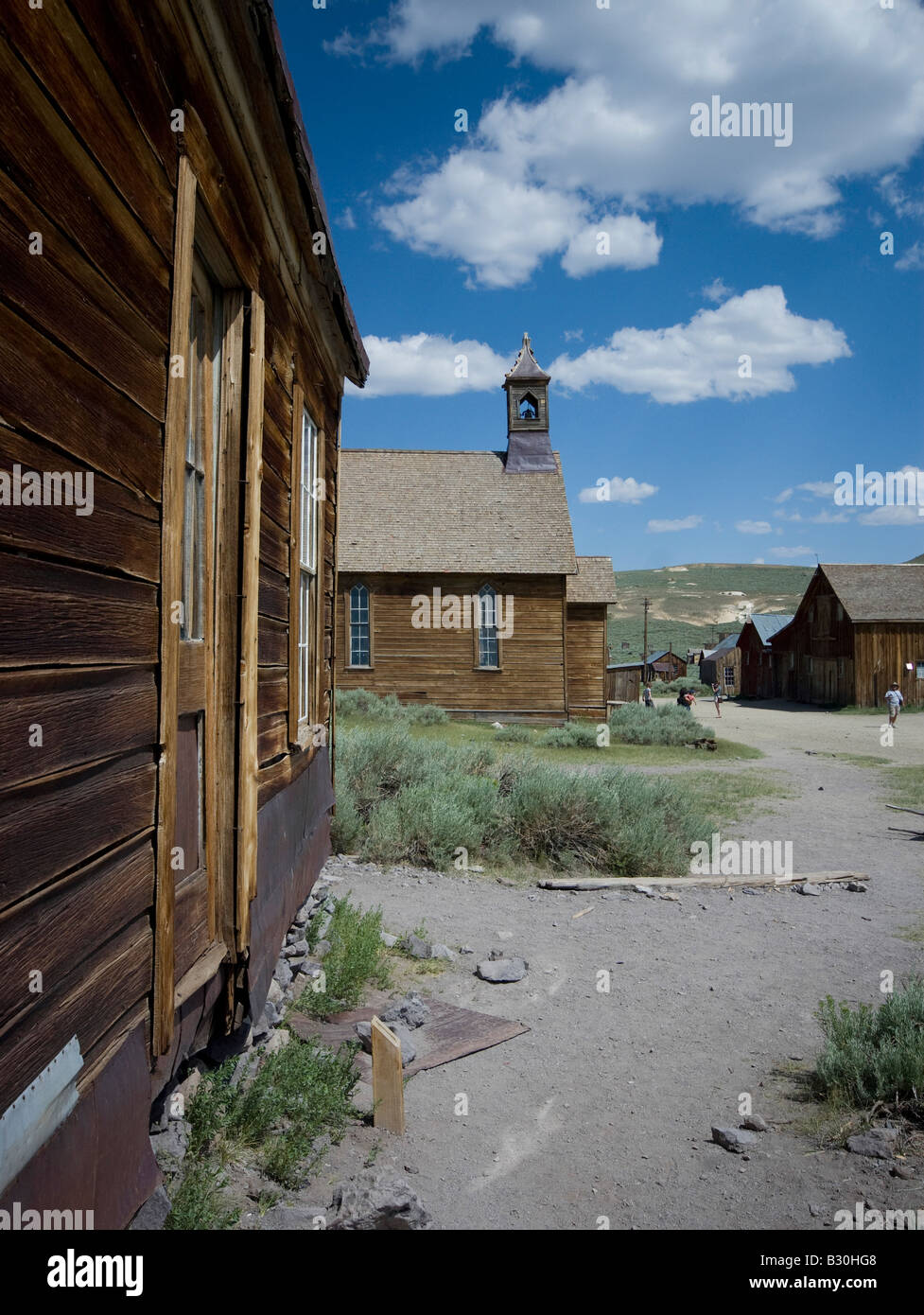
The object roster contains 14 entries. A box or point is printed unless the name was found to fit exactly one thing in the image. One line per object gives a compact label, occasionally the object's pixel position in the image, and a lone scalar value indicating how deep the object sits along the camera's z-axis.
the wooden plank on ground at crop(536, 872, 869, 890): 7.91
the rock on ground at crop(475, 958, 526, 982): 5.62
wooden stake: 3.70
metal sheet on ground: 4.45
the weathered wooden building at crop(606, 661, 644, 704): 35.75
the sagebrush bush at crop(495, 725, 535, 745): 19.32
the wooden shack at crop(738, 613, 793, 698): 42.69
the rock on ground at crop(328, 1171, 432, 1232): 2.78
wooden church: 23.23
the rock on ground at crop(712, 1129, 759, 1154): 3.60
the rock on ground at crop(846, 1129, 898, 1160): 3.43
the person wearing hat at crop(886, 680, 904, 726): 26.16
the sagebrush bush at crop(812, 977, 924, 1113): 3.73
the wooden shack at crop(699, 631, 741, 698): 49.41
